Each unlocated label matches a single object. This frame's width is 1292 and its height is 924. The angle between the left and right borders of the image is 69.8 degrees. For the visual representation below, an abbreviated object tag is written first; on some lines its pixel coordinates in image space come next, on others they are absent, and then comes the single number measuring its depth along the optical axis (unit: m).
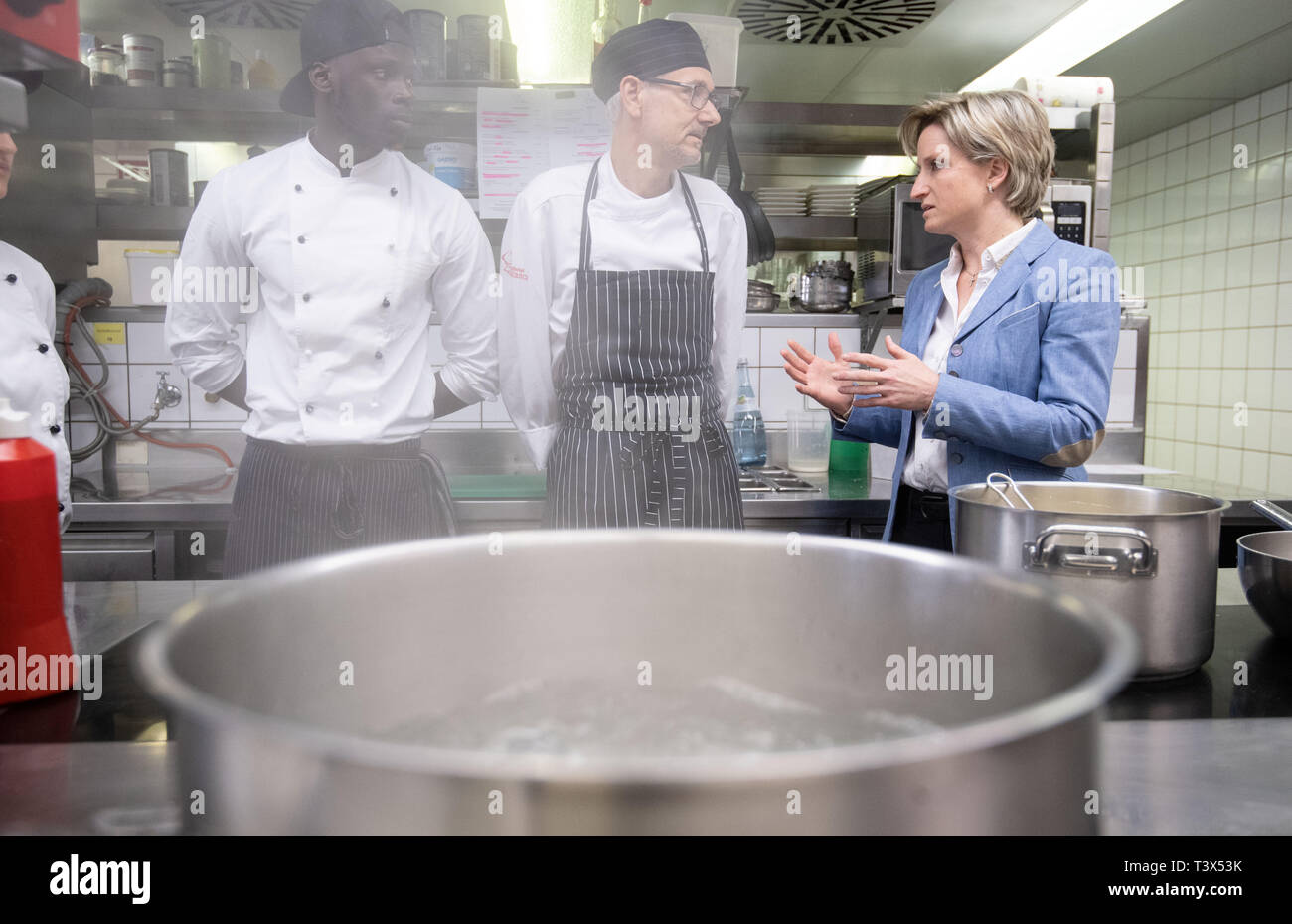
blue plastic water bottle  2.27
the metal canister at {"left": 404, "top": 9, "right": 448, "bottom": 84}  1.86
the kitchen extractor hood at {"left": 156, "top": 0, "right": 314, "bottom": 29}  1.74
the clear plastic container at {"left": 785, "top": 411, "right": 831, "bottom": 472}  2.28
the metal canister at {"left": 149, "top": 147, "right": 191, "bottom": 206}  1.91
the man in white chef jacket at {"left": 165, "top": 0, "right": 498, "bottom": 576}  1.42
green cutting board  1.92
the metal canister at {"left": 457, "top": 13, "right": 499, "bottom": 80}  1.88
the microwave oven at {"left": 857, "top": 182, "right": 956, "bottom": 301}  2.10
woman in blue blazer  1.11
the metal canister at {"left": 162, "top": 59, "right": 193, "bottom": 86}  1.83
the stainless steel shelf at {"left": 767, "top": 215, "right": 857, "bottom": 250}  2.20
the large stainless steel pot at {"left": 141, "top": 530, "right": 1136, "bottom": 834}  0.25
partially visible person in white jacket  1.36
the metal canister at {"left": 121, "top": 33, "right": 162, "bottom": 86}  1.81
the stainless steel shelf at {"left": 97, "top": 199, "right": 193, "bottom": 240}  1.91
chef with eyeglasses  1.49
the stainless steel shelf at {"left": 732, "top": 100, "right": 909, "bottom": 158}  2.16
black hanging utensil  1.88
